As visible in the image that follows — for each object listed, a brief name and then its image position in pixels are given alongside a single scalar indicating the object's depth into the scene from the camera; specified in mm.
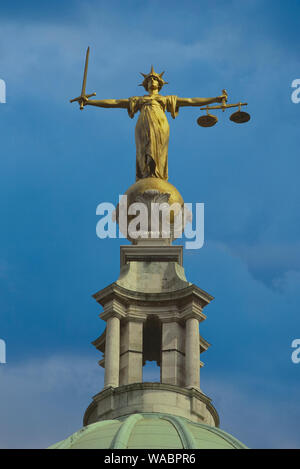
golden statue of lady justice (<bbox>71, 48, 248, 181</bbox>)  90812
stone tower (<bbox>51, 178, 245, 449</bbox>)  75625
